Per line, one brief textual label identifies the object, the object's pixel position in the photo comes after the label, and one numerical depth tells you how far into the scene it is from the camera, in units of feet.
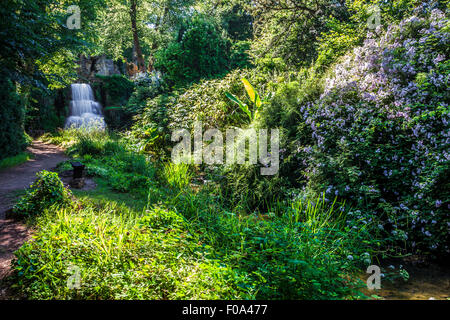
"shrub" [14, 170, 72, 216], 13.85
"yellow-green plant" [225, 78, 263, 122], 21.81
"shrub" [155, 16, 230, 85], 41.29
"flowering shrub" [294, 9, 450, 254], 11.57
